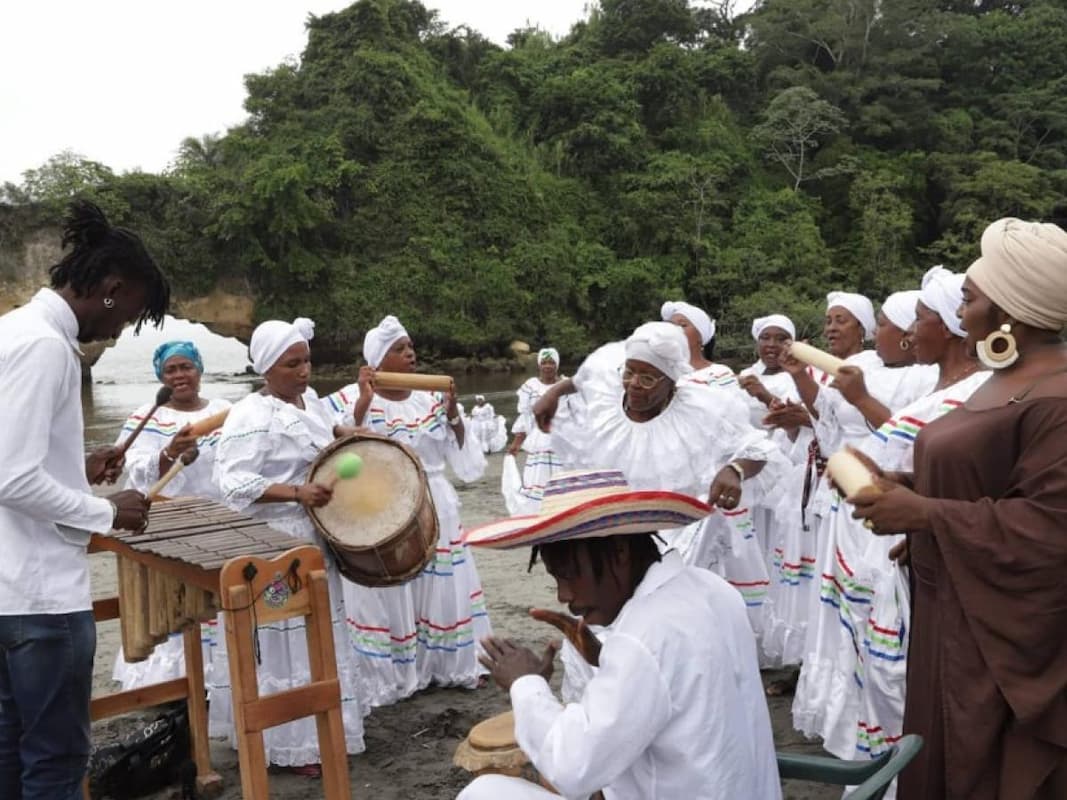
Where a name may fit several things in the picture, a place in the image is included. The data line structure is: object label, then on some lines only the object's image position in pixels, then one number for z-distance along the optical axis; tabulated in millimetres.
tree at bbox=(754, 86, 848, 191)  44594
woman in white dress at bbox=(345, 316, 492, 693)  5609
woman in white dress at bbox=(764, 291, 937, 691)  4023
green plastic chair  1998
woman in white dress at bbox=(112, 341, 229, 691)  5316
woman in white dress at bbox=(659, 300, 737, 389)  5695
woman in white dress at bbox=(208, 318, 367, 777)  4453
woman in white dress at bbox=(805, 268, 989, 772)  3225
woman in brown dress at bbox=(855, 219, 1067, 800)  2367
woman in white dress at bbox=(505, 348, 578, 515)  9234
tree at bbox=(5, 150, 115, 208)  29672
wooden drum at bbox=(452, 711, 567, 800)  2930
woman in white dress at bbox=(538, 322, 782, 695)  4199
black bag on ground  4105
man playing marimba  2701
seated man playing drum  1981
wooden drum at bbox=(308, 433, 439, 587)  4359
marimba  3258
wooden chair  3236
